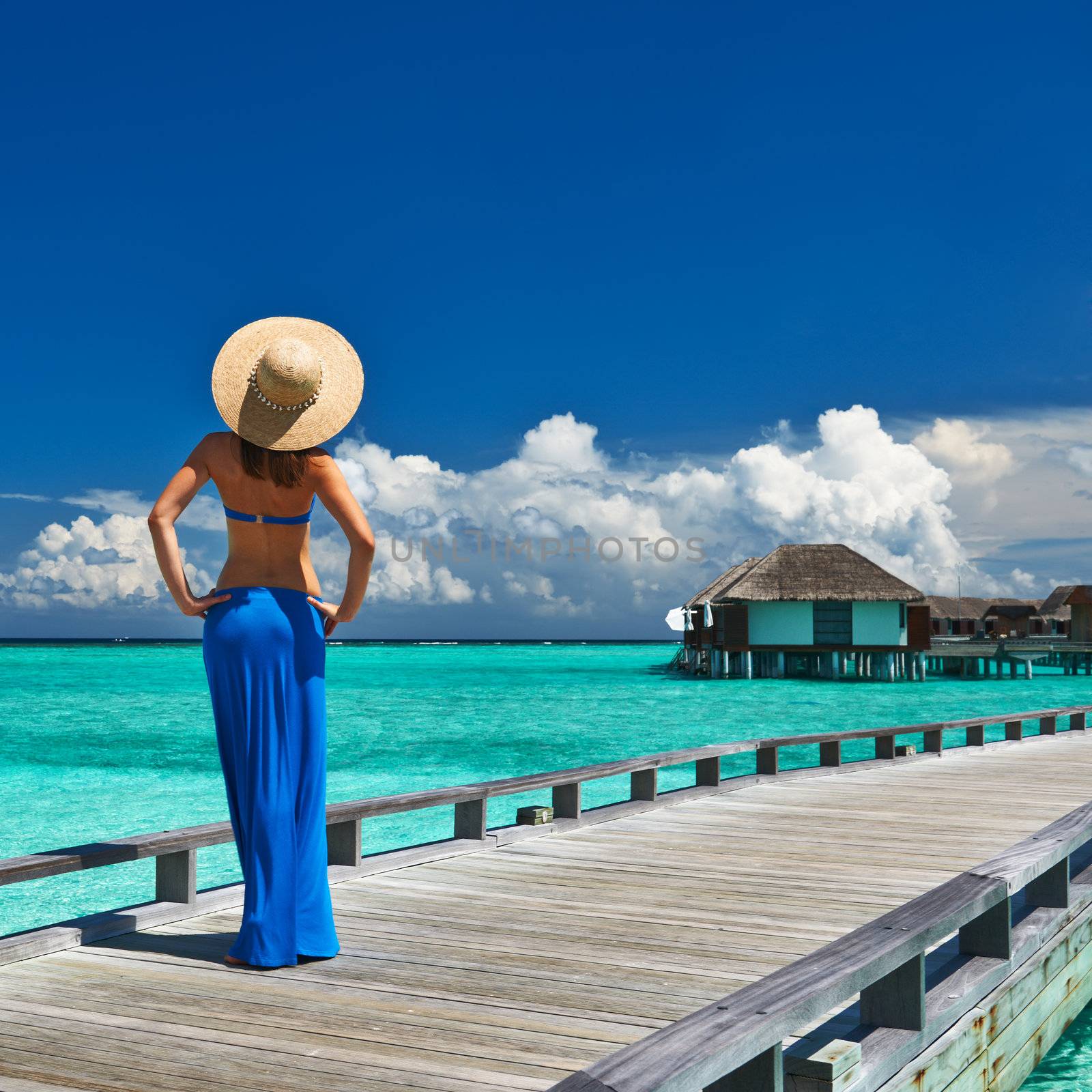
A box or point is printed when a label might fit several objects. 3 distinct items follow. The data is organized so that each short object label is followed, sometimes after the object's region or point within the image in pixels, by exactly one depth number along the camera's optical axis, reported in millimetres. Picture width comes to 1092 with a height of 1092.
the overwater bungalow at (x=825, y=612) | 50094
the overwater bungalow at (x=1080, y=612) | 63688
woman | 3994
